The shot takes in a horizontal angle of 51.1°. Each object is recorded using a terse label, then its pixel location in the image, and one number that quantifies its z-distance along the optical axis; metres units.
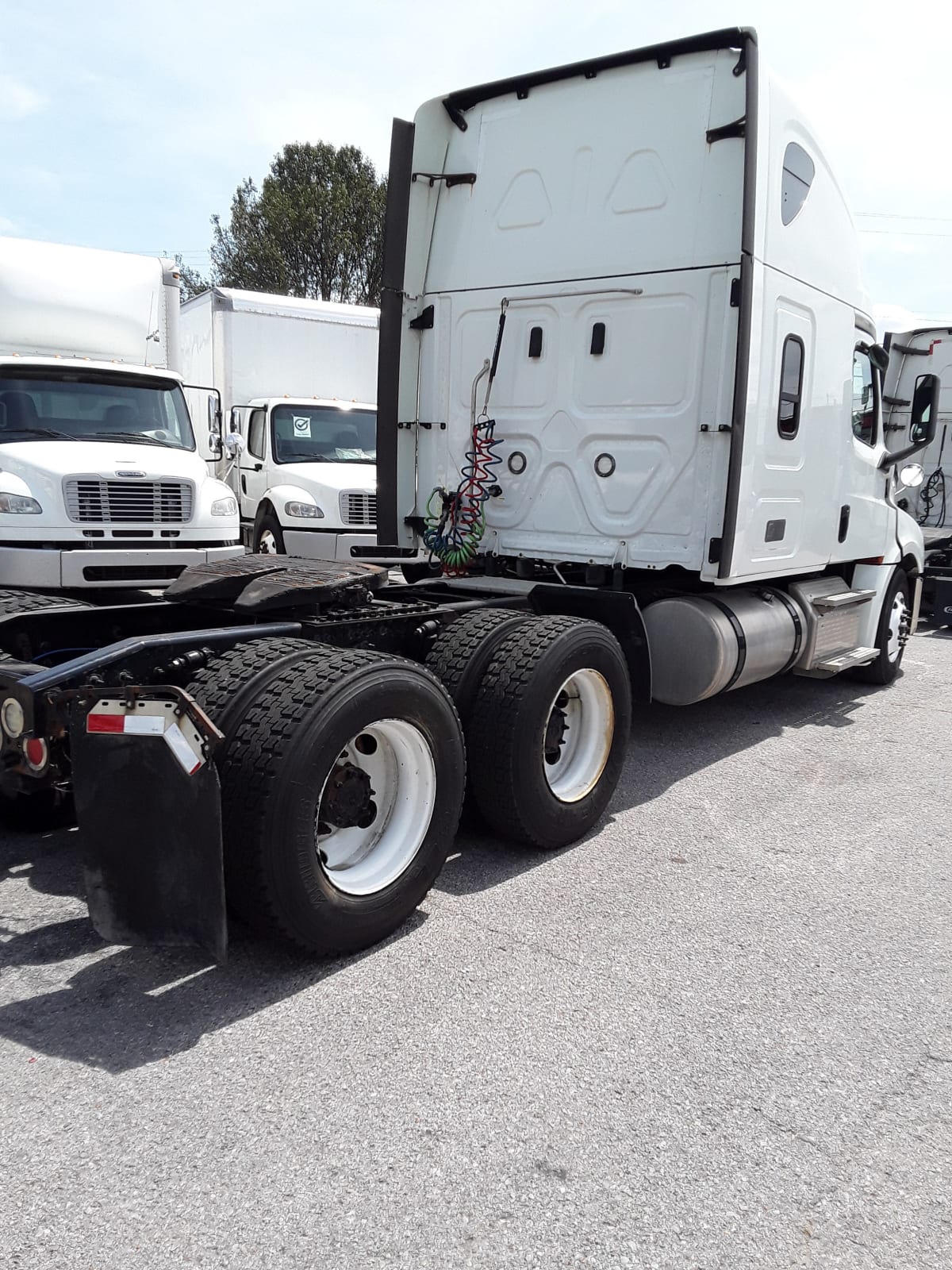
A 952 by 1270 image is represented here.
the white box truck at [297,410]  11.80
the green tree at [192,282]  37.00
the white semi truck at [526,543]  3.23
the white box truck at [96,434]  7.65
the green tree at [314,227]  32.19
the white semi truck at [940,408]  13.48
